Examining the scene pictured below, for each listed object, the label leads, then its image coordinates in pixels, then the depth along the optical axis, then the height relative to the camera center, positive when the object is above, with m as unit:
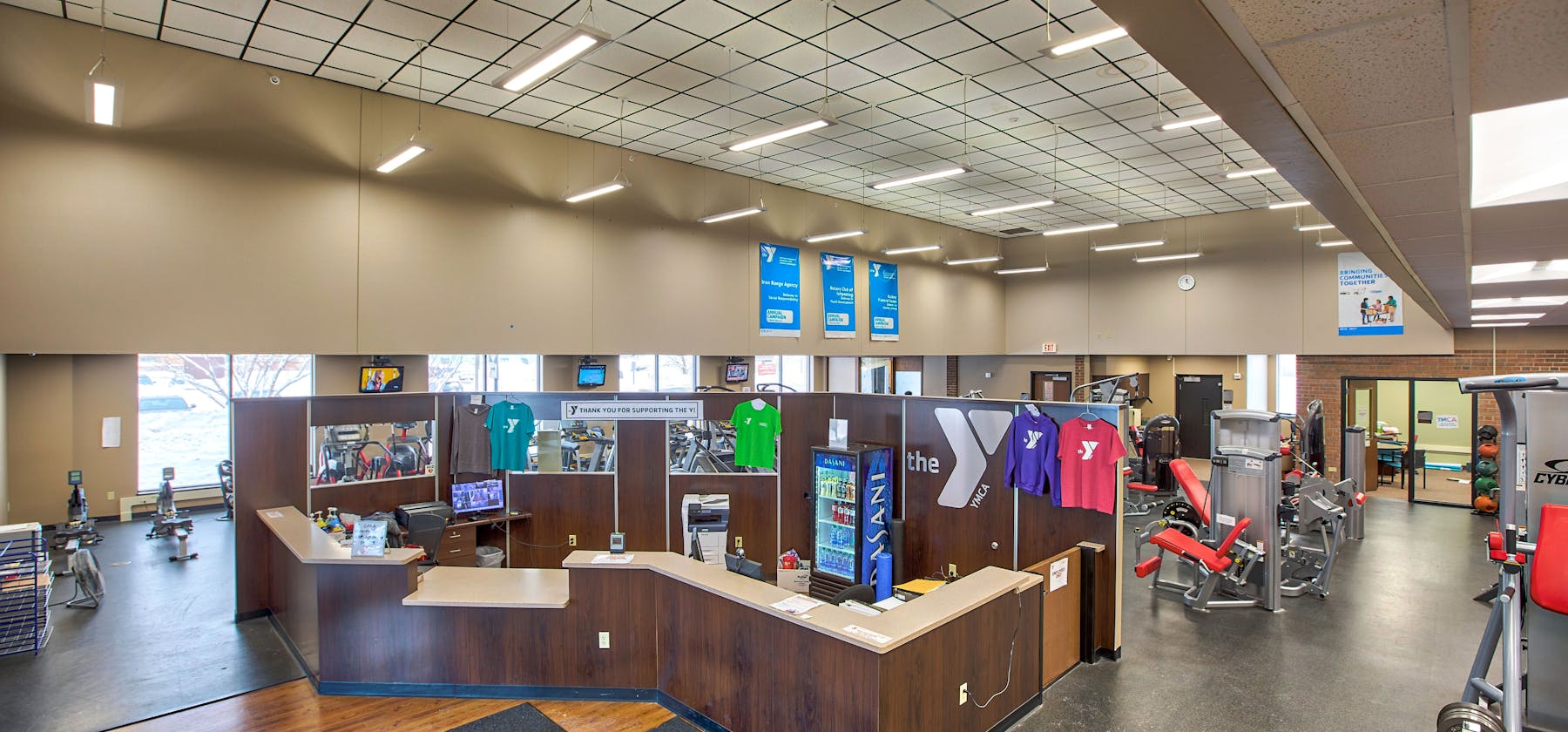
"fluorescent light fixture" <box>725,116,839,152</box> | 5.81 +2.04
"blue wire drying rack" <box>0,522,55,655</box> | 5.05 -1.54
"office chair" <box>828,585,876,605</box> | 5.15 -1.62
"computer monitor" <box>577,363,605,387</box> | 10.01 -0.07
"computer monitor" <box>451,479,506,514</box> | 6.91 -1.23
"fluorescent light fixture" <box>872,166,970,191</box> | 7.34 +2.02
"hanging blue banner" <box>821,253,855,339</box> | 12.02 +1.23
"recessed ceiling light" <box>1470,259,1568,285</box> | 4.75 +0.66
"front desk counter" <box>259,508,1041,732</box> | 3.90 -1.62
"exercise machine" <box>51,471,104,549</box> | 8.08 -1.78
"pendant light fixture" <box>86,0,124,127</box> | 4.48 +1.73
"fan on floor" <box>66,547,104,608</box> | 6.13 -1.80
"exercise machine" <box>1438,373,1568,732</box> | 3.49 -0.99
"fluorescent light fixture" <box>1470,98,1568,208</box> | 2.53 +0.81
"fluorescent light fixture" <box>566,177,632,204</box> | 7.68 +1.98
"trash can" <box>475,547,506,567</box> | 6.81 -1.78
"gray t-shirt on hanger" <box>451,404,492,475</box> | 6.96 -0.68
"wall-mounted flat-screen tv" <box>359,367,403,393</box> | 7.93 -0.10
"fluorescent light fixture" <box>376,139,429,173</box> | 6.29 +1.96
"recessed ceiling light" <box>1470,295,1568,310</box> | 6.49 +0.62
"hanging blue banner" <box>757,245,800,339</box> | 11.09 +1.22
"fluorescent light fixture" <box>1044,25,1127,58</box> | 4.58 +2.10
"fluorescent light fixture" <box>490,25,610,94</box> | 4.33 +2.03
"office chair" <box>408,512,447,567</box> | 6.20 -1.38
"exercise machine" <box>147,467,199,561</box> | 8.36 -1.76
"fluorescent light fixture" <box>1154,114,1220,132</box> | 5.96 +2.04
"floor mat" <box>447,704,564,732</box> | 4.27 -2.12
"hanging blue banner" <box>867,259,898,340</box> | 12.84 +1.26
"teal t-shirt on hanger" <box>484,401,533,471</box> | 7.05 -0.62
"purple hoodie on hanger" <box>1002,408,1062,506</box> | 5.55 -0.69
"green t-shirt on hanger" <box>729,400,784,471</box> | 7.27 -0.64
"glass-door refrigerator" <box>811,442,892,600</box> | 6.84 -1.37
